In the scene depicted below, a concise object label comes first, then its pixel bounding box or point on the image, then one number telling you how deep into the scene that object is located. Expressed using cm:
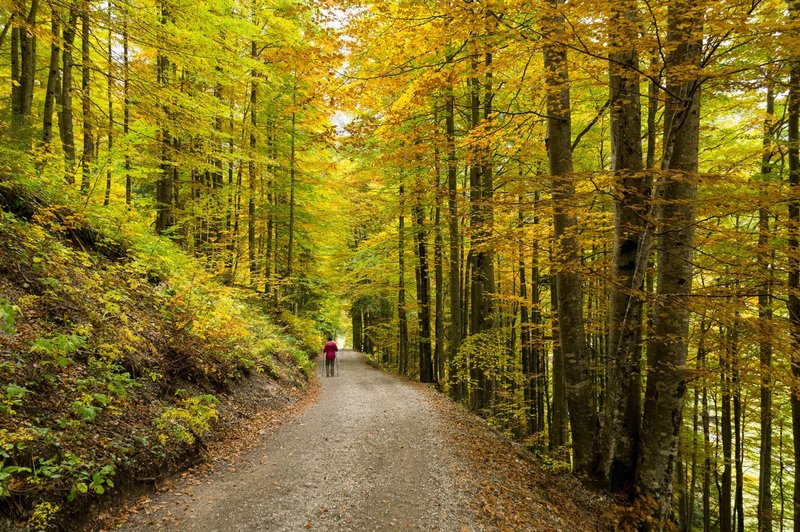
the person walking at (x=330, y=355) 1677
